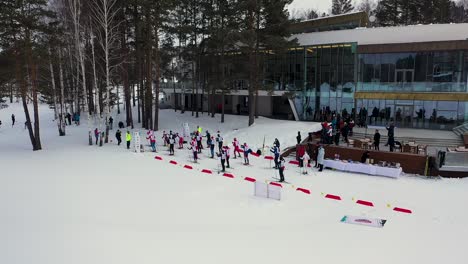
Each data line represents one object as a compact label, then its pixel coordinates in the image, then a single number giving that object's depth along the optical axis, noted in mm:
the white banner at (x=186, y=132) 25288
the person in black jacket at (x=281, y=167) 15273
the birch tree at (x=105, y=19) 22081
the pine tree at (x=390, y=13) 42088
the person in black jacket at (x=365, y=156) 18188
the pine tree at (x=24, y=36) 19781
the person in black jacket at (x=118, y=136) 23531
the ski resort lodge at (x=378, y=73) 24750
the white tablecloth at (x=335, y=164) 17844
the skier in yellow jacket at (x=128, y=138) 22284
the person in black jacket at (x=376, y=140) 19094
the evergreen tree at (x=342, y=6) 56969
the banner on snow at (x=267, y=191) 12748
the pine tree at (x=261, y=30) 26156
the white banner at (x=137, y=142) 20944
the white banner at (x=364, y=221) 10617
